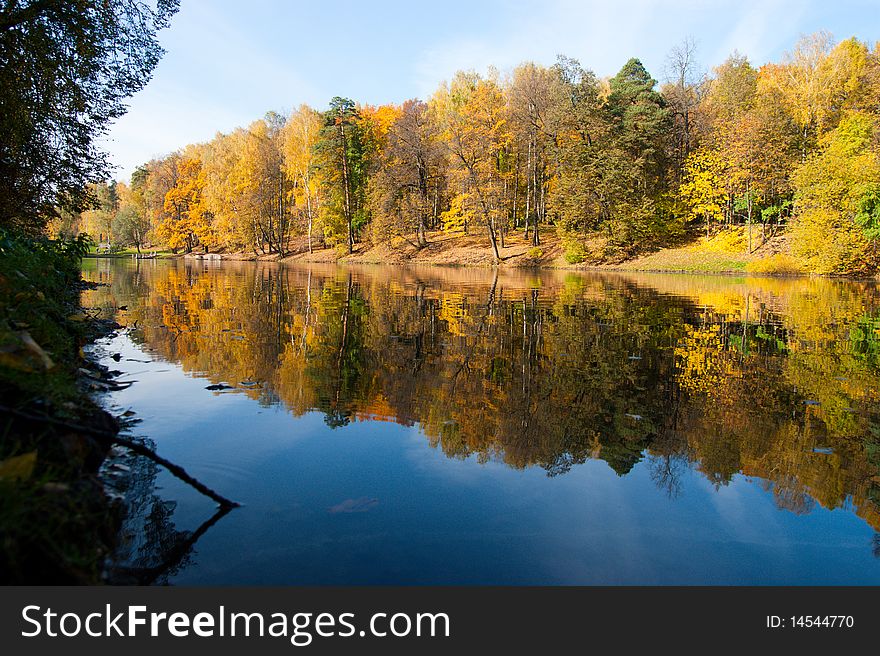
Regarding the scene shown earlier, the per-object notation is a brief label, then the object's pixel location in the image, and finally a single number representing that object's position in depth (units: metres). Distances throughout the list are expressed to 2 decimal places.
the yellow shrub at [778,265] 36.56
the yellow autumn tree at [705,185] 44.12
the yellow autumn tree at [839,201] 31.72
